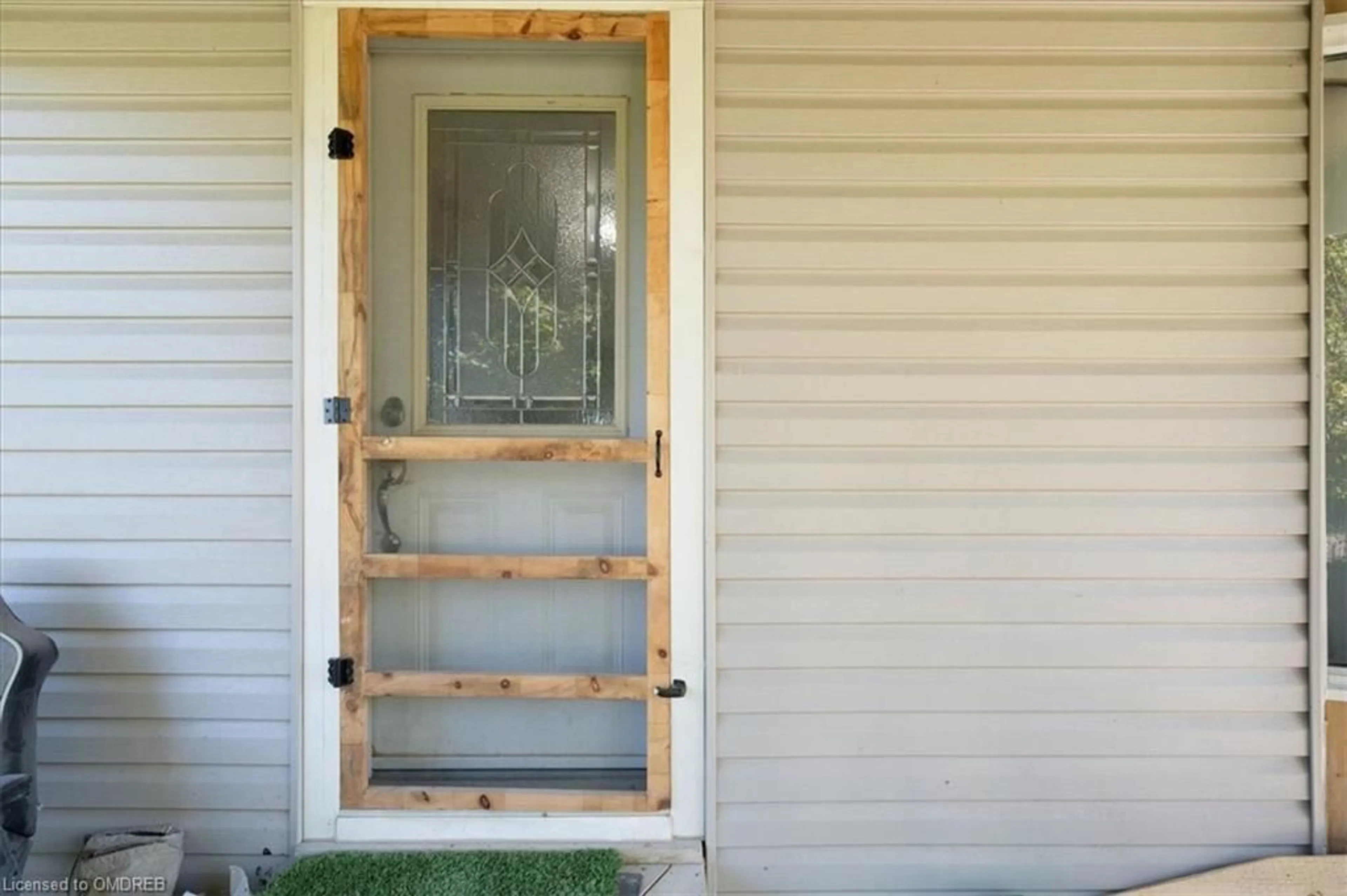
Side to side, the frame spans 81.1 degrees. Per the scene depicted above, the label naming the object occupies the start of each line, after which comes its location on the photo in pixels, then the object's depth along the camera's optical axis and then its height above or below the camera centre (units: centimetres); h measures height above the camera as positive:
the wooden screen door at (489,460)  196 -5
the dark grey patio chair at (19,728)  163 -60
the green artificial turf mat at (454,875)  178 -99
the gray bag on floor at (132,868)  185 -99
